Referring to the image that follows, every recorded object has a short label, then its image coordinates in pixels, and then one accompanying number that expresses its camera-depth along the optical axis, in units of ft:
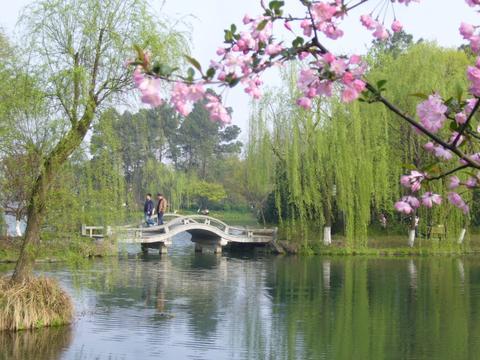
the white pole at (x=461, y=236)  70.19
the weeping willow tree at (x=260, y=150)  72.38
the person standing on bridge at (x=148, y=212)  68.21
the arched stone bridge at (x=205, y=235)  70.08
